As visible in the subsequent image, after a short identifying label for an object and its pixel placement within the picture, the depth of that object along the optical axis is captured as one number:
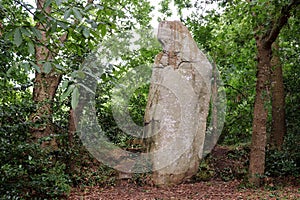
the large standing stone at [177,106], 5.95
